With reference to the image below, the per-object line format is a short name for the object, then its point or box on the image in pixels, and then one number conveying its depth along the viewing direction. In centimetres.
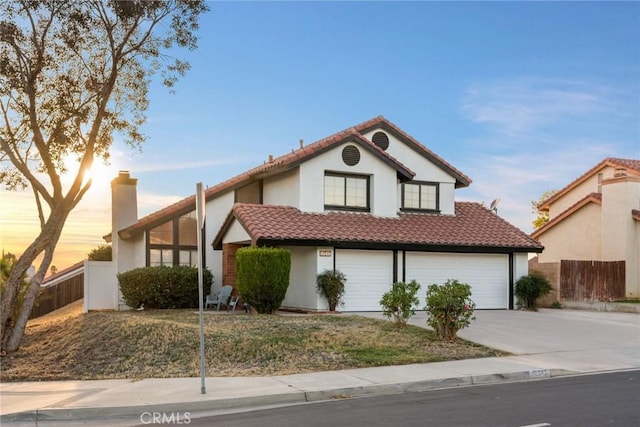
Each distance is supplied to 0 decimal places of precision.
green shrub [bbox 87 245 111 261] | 3188
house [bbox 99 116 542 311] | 2245
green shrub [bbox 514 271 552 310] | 2508
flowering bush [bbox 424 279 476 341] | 1562
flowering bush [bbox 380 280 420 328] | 1722
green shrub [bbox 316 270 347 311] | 2152
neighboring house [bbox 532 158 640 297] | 3067
